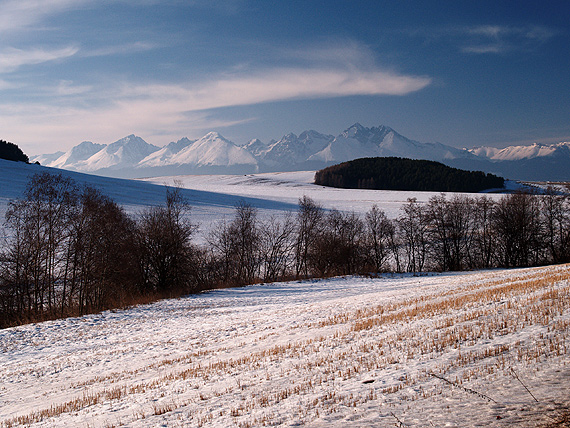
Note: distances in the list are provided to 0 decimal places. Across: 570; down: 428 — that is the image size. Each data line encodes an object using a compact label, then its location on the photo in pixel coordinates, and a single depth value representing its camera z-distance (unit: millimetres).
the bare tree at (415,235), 61781
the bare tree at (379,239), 58312
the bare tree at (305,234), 55250
